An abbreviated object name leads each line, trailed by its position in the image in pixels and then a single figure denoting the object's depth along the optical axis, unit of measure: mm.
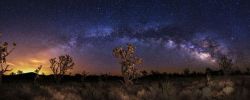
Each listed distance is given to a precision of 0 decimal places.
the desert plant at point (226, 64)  17989
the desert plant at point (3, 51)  11784
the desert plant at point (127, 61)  12270
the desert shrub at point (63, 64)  17535
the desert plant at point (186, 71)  23179
